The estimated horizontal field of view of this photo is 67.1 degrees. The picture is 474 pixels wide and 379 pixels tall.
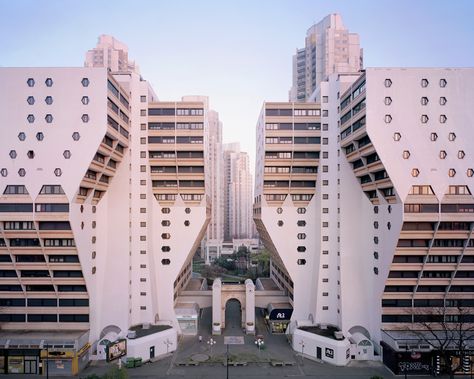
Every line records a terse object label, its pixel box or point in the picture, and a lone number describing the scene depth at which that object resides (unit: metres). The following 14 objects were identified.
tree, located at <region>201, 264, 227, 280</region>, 99.45
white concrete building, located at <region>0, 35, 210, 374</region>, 37.66
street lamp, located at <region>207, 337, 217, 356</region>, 45.84
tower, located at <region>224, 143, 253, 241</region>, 165.02
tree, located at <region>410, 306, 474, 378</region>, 38.69
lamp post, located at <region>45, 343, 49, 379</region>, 36.67
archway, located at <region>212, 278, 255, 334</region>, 51.50
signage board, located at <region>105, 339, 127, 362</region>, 37.34
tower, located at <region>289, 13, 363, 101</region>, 94.06
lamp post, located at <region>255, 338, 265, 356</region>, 45.11
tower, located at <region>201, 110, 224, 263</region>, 130.88
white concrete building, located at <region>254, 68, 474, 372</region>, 37.44
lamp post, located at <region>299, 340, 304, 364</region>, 44.97
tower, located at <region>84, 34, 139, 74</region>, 106.81
